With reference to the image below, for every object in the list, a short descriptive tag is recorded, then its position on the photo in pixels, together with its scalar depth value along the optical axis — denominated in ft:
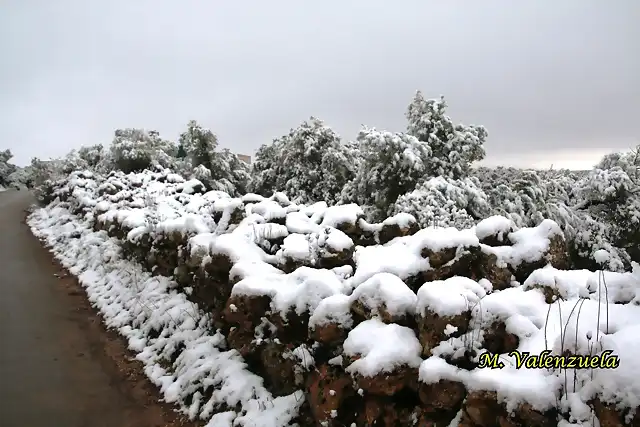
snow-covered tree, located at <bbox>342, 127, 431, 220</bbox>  34.86
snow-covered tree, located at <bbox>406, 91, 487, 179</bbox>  36.68
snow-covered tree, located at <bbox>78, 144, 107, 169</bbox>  68.89
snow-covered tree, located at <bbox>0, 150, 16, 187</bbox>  107.55
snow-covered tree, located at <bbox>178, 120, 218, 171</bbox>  54.03
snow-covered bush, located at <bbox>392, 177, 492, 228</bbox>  29.09
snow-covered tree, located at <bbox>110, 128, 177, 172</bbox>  49.87
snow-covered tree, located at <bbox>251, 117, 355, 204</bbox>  49.26
